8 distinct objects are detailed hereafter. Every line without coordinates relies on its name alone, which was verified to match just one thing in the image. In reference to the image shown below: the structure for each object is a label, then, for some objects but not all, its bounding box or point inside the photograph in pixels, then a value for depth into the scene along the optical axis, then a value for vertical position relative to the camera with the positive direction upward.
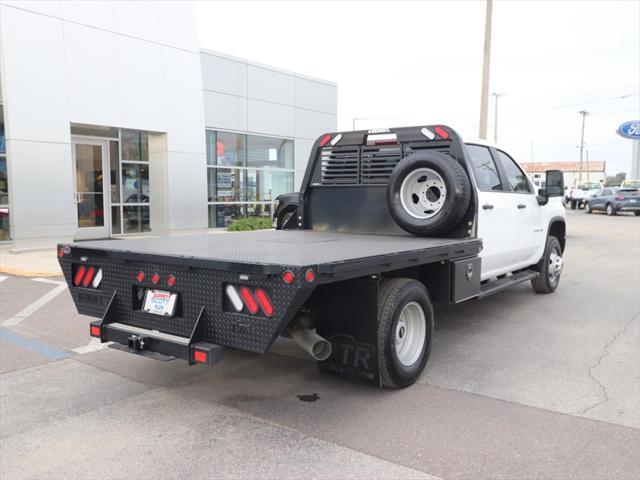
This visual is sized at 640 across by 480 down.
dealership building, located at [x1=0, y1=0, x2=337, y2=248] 12.38 +1.70
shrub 16.44 -1.06
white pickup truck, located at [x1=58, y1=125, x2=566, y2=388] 3.73 -0.55
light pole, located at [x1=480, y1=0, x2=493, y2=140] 17.41 +3.87
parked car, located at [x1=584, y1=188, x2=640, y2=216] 31.52 -0.49
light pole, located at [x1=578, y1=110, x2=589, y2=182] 76.25 +10.13
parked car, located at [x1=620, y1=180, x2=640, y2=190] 34.29 +0.48
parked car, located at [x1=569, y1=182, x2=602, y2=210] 40.41 -0.32
